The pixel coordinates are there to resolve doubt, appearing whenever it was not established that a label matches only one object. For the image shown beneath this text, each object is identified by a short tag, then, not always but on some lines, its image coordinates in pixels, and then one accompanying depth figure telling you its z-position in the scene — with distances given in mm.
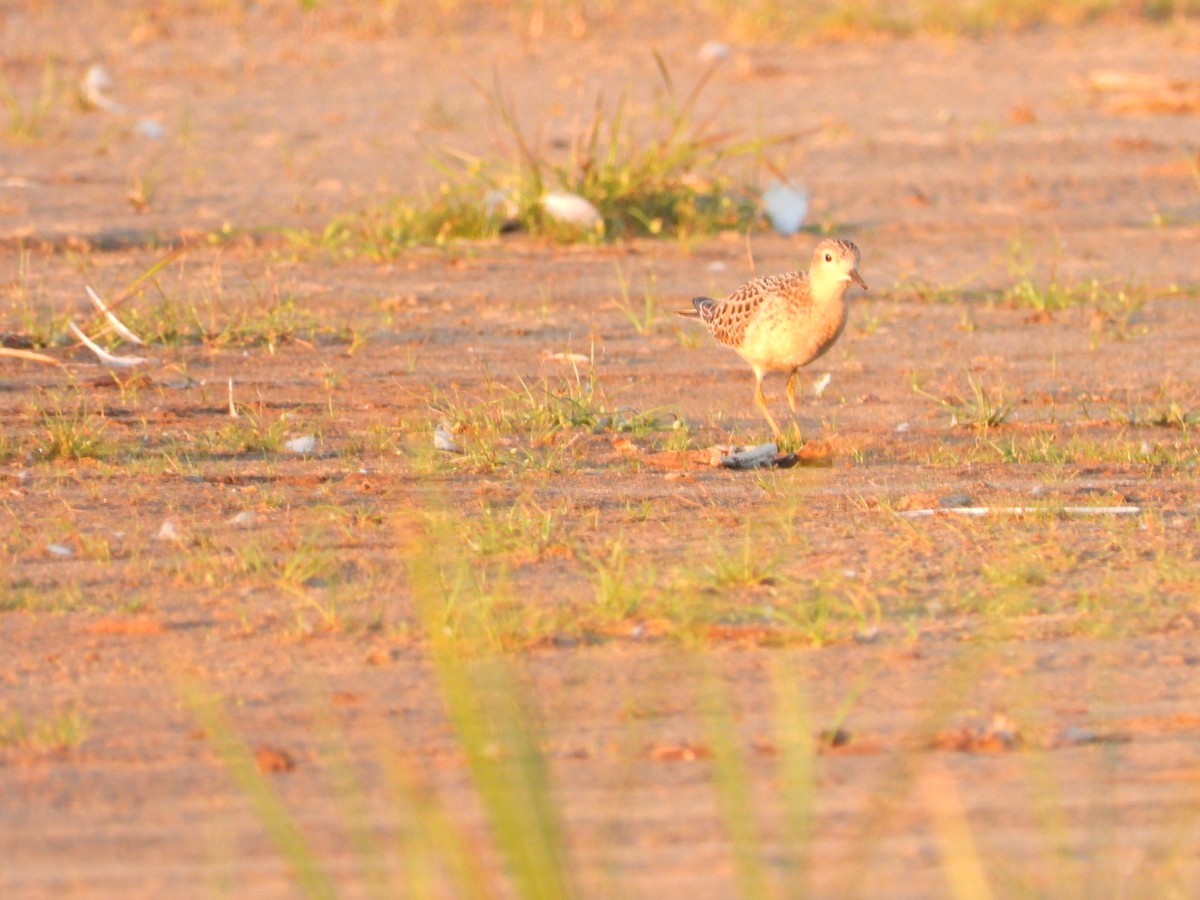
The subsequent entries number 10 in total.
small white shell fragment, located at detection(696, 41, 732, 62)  28406
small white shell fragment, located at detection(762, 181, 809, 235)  18719
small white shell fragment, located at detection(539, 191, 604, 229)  17719
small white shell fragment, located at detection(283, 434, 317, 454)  11570
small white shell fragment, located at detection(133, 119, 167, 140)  22703
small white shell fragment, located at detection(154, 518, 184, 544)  9516
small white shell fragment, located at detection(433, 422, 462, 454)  11508
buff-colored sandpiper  12375
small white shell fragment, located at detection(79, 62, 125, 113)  23980
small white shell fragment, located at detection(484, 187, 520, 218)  17906
